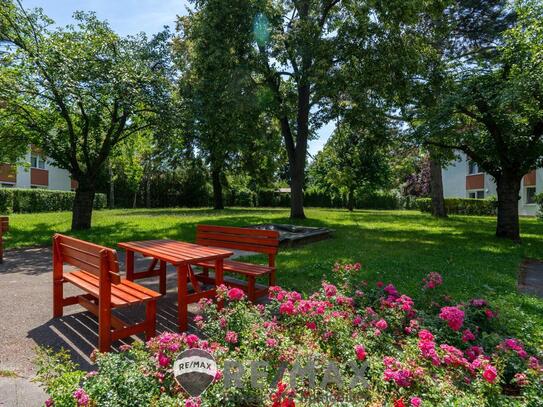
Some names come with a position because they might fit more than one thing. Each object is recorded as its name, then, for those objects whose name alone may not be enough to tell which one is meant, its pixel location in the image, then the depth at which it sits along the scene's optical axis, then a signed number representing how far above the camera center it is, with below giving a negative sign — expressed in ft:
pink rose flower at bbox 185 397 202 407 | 7.23 -4.25
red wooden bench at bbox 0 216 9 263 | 26.46 -2.25
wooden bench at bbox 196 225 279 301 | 17.12 -2.62
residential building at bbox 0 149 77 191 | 99.50 +4.98
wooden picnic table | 13.73 -2.58
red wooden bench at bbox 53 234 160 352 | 11.41 -3.36
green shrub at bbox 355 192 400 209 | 136.14 -1.80
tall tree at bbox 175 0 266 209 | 42.55 +14.48
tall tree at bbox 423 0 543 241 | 34.19 +8.67
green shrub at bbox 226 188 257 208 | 129.57 -0.24
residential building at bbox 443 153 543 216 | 91.20 +3.86
